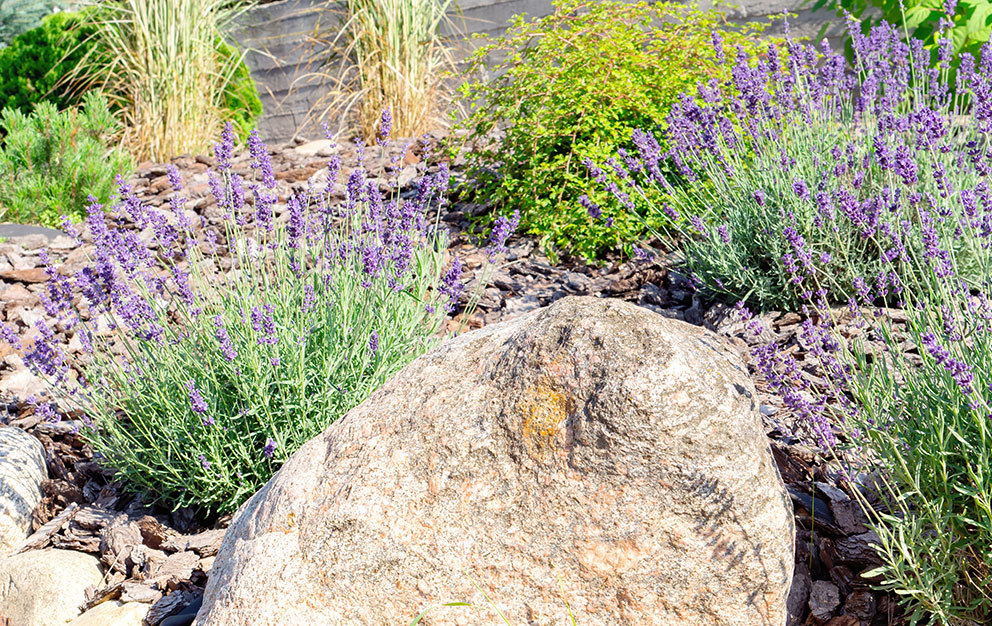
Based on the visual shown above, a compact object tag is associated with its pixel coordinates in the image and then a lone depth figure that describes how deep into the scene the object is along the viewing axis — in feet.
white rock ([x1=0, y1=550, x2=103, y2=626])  7.80
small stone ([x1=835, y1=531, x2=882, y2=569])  6.75
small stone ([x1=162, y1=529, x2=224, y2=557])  8.21
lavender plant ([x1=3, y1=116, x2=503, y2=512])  8.13
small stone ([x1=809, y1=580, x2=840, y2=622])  6.37
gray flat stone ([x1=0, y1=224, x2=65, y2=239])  18.47
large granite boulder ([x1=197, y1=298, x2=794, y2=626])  5.20
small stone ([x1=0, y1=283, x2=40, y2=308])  14.83
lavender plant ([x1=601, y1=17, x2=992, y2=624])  5.59
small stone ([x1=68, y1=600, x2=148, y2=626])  7.47
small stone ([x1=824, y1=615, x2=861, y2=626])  6.33
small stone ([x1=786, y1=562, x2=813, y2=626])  6.41
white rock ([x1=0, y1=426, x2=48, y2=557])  9.04
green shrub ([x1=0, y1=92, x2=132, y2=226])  20.36
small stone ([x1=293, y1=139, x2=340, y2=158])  21.12
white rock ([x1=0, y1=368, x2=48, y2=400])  12.23
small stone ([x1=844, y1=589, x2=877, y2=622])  6.35
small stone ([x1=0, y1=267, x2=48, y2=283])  15.69
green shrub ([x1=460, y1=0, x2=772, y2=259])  14.11
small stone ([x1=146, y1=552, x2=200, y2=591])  7.80
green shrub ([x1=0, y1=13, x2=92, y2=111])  26.66
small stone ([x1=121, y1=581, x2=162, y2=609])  7.67
